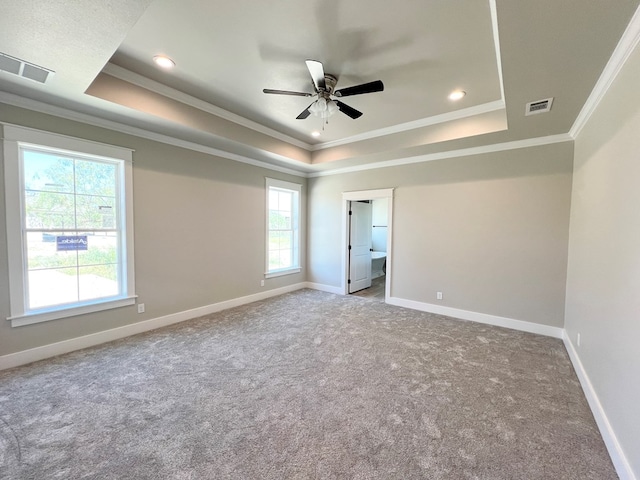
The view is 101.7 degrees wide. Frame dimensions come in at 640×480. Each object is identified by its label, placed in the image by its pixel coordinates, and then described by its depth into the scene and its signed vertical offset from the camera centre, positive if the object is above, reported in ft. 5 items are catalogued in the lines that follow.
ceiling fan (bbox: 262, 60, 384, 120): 7.66 +4.32
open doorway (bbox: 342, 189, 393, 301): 16.08 -1.17
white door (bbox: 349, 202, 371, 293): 18.48 -1.32
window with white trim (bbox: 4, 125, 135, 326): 8.61 -0.06
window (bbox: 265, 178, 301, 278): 17.49 -0.08
